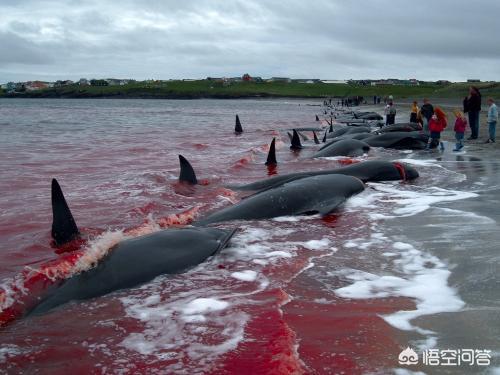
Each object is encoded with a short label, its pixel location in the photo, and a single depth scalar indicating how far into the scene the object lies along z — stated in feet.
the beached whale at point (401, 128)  84.74
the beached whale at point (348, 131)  95.24
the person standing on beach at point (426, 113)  84.28
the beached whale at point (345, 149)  67.41
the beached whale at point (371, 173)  46.39
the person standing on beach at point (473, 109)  79.65
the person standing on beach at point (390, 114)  111.14
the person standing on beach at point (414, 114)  97.91
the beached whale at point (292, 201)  34.50
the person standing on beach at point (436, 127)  66.37
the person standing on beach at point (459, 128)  65.31
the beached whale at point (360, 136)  80.18
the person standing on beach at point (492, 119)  71.41
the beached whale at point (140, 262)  21.84
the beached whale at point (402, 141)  74.43
